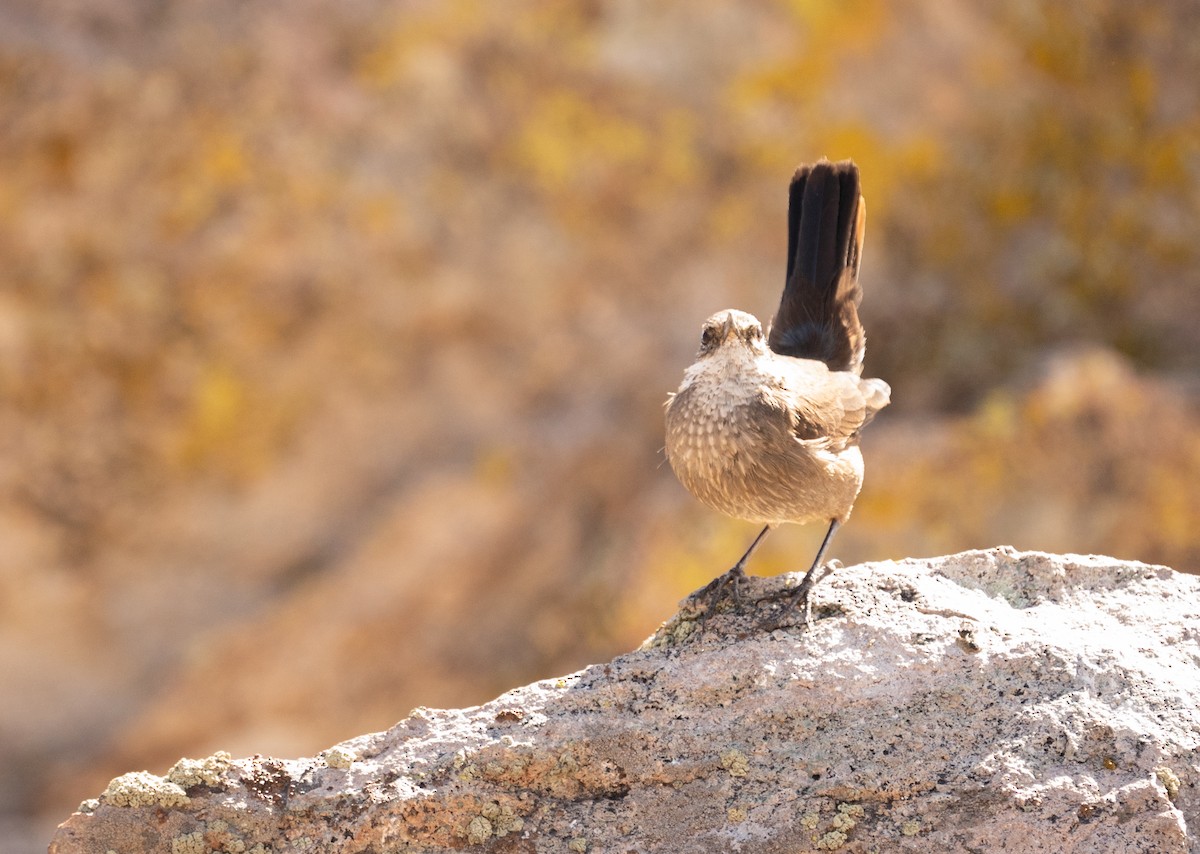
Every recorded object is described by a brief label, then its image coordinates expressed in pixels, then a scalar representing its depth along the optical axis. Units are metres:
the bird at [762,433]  8.97
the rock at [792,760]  7.12
